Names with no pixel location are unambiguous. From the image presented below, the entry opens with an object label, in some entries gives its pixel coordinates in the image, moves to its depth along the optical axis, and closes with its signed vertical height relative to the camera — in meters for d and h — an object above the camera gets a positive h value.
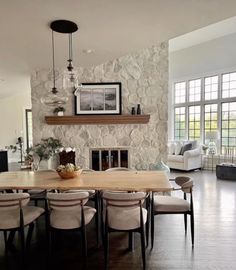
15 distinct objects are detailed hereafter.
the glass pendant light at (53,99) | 3.22 +0.39
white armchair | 7.19 -1.01
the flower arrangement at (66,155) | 5.29 -0.61
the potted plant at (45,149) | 5.18 -0.47
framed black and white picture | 5.29 +0.65
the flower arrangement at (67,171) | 3.04 -0.56
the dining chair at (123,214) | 2.28 -0.86
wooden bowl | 3.04 -0.60
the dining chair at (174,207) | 2.77 -0.93
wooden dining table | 2.62 -0.65
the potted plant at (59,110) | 5.28 +0.39
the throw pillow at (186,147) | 7.46 -0.60
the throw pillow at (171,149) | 7.88 -0.70
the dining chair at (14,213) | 2.34 -0.88
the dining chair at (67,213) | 2.33 -0.87
